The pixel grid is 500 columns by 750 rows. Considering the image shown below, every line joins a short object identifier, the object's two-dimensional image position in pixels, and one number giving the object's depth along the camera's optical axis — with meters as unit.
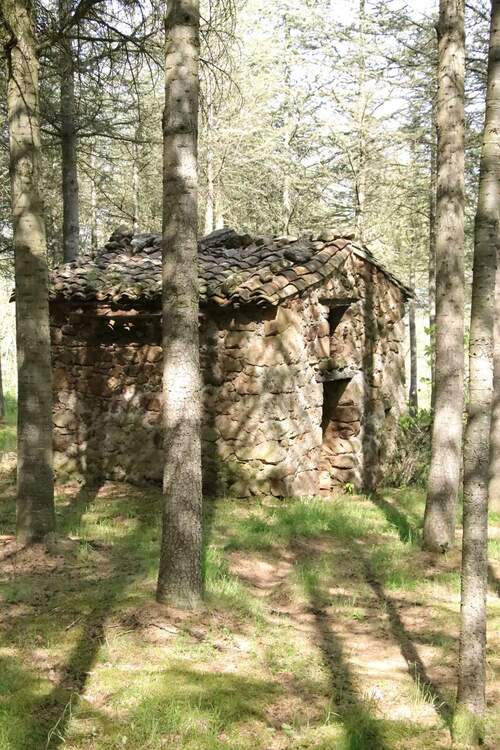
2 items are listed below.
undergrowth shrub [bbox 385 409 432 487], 10.88
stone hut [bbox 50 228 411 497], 8.50
